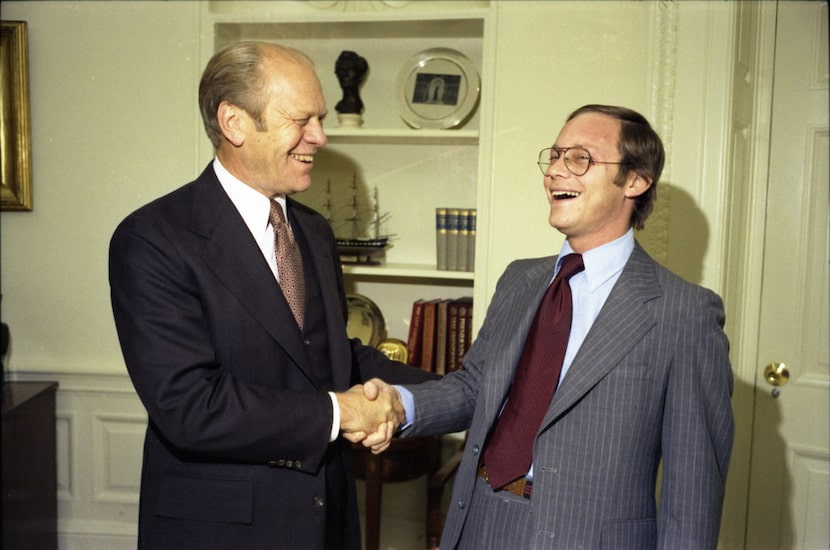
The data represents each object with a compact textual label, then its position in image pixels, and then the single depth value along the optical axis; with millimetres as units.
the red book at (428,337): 3061
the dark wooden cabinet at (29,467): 2840
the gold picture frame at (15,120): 2955
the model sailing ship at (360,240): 3043
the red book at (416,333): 3074
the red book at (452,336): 3031
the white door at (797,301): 2693
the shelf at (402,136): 2896
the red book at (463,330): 3020
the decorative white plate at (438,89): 3076
